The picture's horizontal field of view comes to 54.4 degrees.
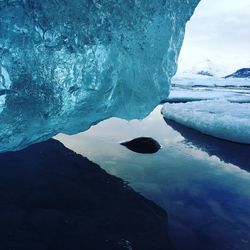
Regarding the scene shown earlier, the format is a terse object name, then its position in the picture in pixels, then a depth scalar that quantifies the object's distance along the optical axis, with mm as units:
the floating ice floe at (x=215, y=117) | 3136
